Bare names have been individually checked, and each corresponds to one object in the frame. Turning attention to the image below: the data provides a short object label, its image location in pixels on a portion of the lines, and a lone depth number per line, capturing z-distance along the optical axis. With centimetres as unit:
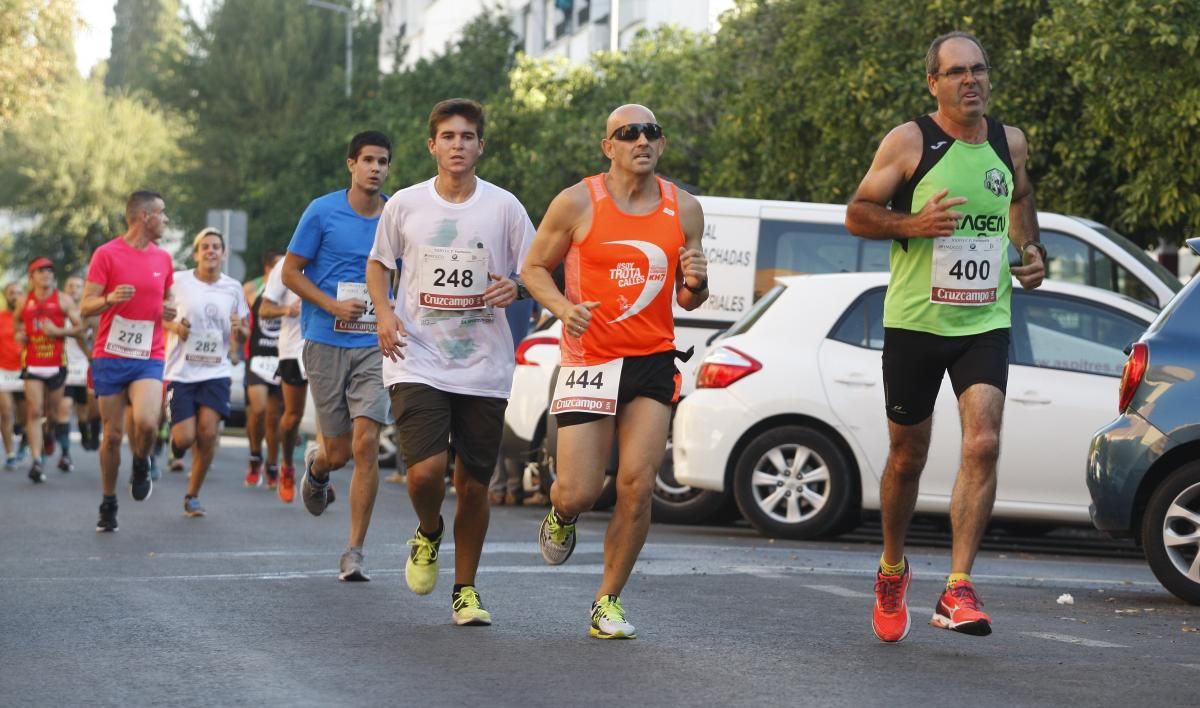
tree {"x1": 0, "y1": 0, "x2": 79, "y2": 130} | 3784
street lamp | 5253
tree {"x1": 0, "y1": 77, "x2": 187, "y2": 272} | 6600
